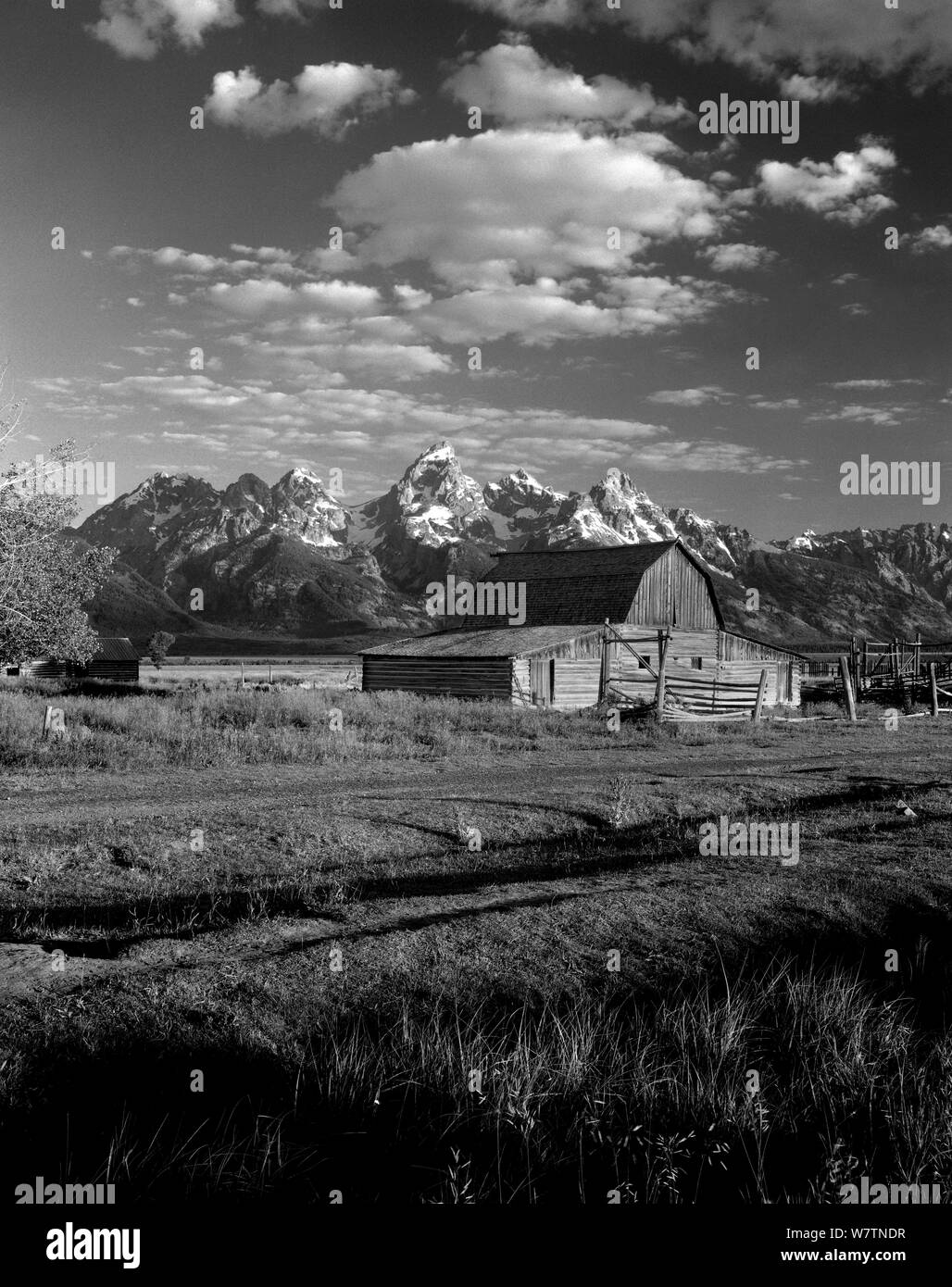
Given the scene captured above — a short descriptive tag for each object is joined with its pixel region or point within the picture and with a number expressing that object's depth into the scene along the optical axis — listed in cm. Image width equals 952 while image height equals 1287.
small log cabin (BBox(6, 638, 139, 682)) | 7131
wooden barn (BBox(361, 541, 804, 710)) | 3934
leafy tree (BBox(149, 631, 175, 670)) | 9669
